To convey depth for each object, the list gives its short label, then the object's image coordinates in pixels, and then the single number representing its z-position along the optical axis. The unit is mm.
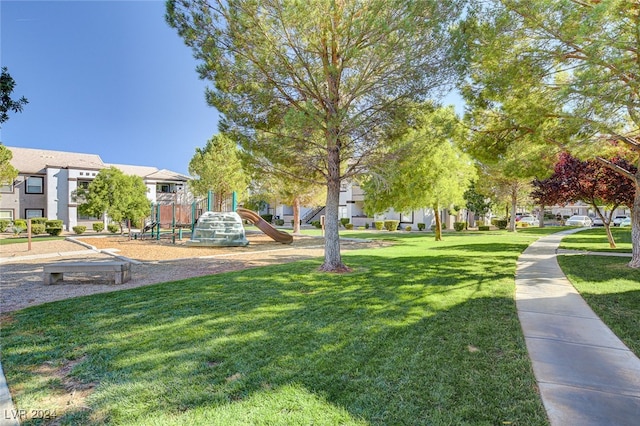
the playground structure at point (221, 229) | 17641
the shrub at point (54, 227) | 25641
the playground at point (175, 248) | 13586
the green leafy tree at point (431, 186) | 18094
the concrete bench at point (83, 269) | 7727
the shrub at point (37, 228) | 25609
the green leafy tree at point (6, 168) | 22578
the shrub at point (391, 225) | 33750
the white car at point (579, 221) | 41262
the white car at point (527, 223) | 40972
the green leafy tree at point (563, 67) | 6926
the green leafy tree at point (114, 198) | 23547
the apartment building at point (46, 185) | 29844
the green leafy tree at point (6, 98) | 5449
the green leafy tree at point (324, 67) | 7668
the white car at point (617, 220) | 42953
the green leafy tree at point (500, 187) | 31109
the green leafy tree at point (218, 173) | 27391
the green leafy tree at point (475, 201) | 34594
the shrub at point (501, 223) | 37594
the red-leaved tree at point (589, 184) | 13922
